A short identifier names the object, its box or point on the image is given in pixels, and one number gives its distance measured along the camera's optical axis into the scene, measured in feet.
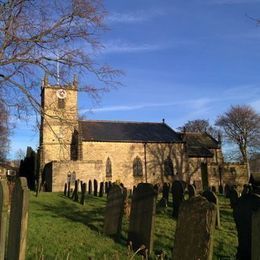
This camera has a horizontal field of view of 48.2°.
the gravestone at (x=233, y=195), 28.15
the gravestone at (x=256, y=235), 9.13
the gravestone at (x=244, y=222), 15.08
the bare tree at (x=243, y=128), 124.36
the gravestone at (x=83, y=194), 40.37
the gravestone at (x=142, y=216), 18.11
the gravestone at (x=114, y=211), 22.22
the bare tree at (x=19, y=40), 23.70
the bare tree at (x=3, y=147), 127.15
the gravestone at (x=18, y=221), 12.40
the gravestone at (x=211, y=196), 22.97
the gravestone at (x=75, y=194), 45.65
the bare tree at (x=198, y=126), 156.76
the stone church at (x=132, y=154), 91.87
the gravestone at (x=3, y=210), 12.76
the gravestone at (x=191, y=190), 28.91
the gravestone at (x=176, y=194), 28.09
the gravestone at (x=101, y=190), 50.61
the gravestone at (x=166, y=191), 36.71
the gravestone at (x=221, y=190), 55.22
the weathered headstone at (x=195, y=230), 10.32
